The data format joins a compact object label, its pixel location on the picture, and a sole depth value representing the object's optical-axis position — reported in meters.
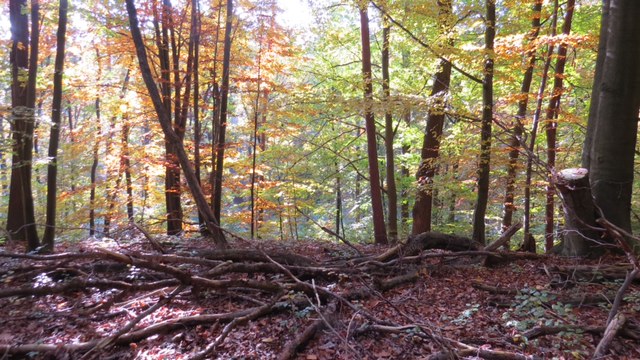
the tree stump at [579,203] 5.16
